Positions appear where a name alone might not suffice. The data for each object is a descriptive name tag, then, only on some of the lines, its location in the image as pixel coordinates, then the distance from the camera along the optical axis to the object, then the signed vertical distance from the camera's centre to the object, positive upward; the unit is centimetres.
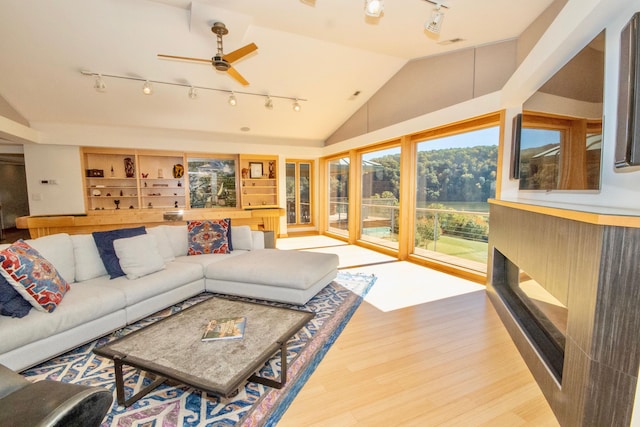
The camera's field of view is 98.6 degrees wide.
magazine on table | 180 -95
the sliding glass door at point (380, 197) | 549 -15
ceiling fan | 308 +154
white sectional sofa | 194 -90
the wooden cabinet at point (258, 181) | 736 +26
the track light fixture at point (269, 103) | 500 +160
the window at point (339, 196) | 708 -15
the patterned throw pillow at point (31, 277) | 196 -62
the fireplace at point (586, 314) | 115 -59
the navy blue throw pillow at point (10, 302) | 191 -77
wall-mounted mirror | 165 +44
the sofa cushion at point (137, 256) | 274 -67
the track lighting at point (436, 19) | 240 +153
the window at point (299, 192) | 804 -5
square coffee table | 147 -96
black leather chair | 94 -79
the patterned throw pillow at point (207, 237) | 367 -62
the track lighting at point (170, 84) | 408 +179
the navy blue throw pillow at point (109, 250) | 277 -60
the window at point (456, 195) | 389 -9
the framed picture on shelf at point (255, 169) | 743 +57
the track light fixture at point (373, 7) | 223 +150
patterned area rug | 157 -129
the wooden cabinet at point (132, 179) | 618 +29
